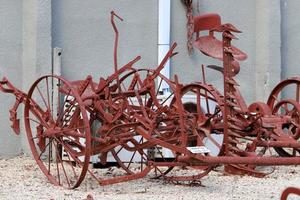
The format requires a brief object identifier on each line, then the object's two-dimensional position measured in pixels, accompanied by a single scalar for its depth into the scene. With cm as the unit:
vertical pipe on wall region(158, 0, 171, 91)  1278
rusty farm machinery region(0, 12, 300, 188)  818
